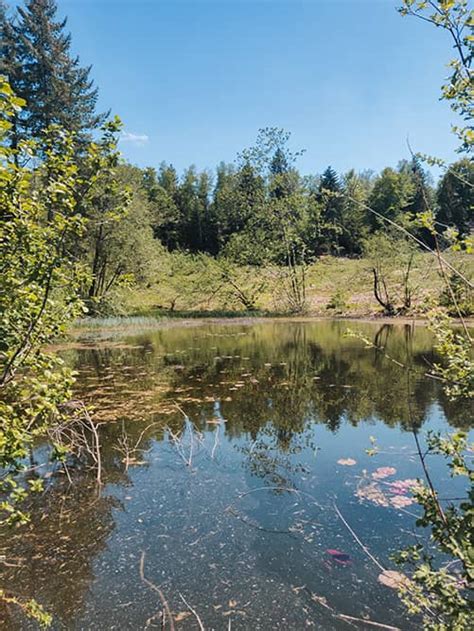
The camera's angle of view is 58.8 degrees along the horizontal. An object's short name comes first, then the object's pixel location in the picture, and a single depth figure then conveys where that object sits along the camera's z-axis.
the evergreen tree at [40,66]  24.61
